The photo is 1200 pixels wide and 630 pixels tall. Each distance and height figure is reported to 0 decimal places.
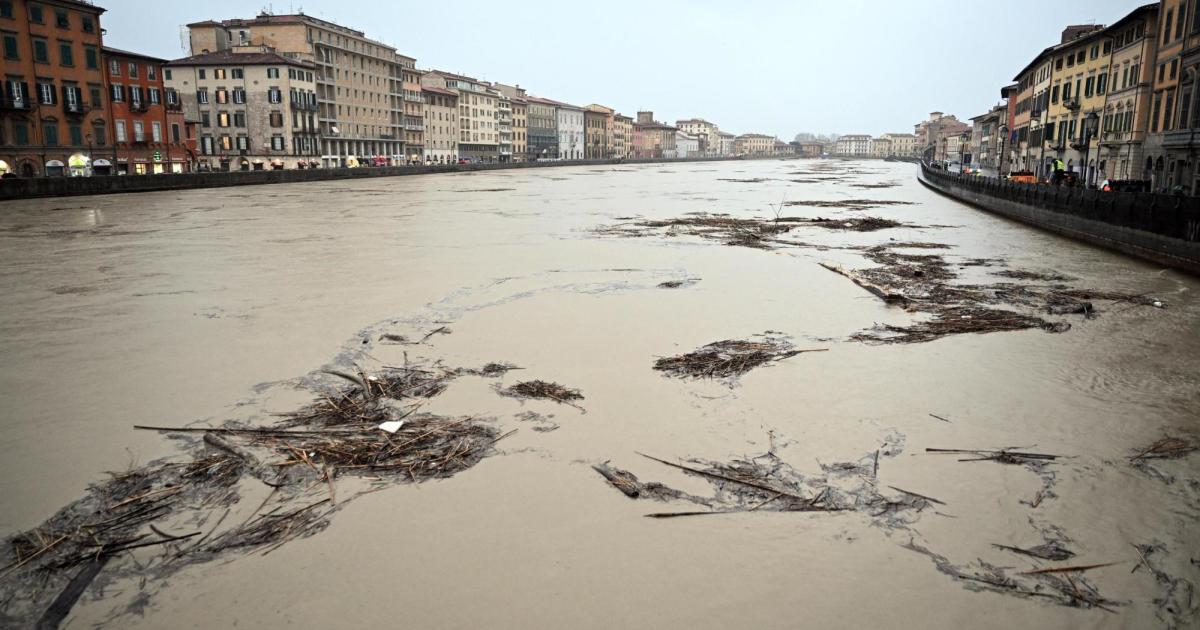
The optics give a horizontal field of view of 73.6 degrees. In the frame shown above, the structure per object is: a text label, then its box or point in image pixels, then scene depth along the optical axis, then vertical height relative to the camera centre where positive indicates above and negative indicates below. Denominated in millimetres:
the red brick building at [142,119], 56000 +3434
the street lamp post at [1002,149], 84462 +2138
